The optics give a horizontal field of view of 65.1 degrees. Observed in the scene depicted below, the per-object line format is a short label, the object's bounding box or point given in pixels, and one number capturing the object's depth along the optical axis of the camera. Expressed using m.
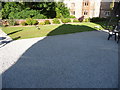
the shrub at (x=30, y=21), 14.01
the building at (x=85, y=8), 22.51
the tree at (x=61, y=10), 19.48
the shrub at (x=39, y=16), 16.33
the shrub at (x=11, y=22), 13.08
